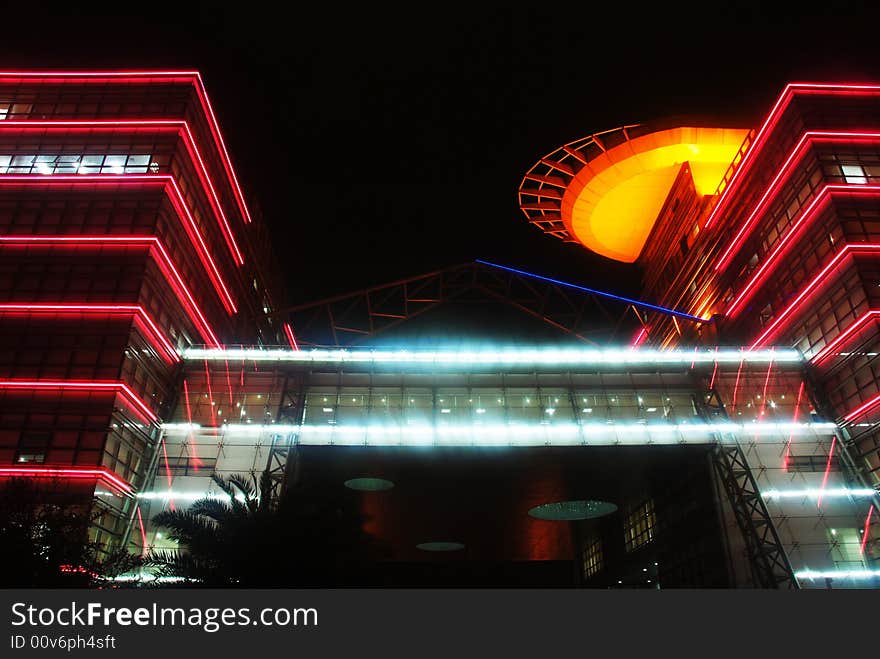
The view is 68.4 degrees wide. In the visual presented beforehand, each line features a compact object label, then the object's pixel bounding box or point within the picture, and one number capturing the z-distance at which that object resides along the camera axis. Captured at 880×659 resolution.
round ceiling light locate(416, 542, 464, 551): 55.01
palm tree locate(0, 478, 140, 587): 19.06
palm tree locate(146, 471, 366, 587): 21.20
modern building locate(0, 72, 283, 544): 32.91
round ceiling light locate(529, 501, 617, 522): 44.65
